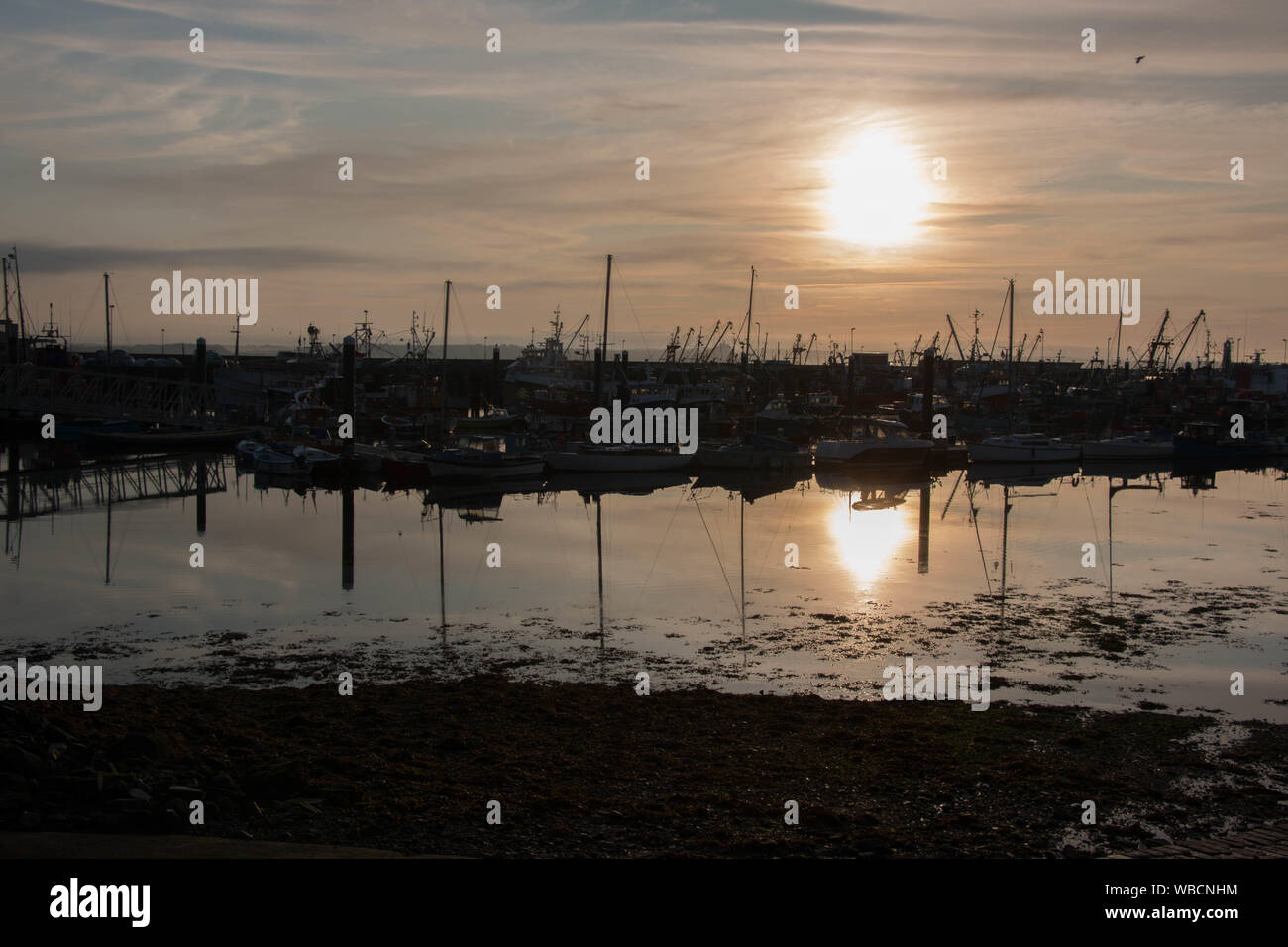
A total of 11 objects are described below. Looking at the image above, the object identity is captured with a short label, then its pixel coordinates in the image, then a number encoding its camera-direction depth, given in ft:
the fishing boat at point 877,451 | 204.03
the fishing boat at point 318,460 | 169.48
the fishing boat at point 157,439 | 205.98
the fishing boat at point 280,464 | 172.35
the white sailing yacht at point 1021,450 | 221.25
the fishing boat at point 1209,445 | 233.96
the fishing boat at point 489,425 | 238.27
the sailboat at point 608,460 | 185.68
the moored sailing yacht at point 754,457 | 199.62
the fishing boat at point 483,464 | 168.62
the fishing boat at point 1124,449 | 229.86
